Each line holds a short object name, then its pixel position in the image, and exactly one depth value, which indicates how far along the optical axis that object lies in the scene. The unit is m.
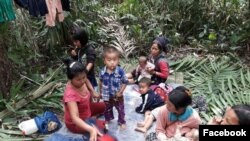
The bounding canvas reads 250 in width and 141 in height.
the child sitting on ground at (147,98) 3.73
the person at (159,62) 4.05
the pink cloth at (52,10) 3.70
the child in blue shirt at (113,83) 3.24
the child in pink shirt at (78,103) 2.93
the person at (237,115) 2.31
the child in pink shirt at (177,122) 2.94
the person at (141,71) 4.15
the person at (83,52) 3.63
